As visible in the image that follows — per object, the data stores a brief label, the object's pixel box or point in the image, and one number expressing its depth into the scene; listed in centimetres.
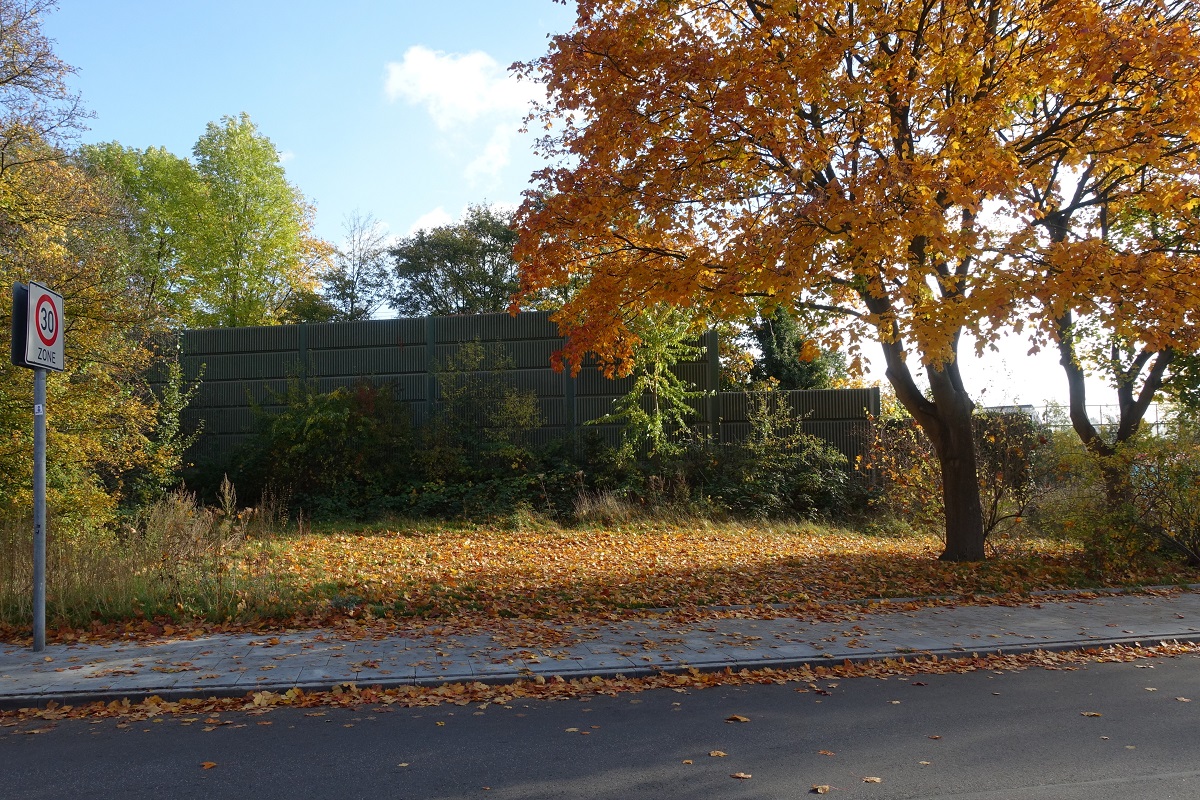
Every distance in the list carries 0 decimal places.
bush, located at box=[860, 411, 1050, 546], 1512
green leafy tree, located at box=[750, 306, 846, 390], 2781
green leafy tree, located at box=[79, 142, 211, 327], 3419
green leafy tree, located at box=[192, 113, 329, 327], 3484
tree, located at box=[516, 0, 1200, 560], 964
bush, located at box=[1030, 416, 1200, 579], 1170
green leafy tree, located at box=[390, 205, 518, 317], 3600
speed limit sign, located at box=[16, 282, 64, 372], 741
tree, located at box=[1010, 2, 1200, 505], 940
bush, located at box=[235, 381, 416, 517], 1892
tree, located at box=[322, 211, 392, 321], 3856
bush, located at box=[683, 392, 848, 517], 1861
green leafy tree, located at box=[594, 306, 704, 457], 1939
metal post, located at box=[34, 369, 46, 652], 744
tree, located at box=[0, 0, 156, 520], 1128
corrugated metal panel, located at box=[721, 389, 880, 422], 1973
